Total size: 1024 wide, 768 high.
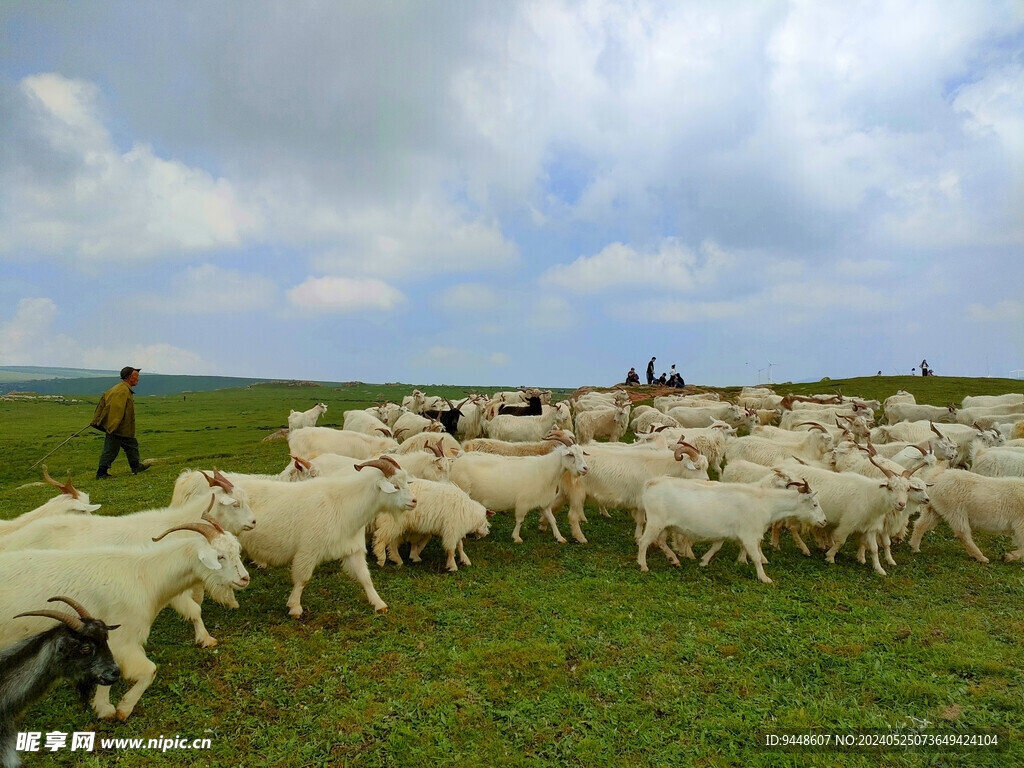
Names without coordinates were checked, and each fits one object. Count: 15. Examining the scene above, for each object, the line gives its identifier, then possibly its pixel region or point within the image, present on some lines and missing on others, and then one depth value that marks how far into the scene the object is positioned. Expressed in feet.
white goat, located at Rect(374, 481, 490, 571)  26.45
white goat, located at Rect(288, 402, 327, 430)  68.03
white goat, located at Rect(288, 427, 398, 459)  40.78
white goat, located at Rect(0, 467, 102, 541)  22.59
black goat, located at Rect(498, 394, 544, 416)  64.95
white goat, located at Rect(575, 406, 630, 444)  59.82
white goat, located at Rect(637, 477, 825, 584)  26.14
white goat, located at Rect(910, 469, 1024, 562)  28.48
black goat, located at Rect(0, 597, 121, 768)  12.39
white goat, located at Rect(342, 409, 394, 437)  49.38
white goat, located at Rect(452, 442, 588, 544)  30.83
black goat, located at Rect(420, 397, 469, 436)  63.52
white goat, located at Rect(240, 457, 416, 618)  21.48
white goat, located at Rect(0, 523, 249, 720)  14.53
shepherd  46.50
